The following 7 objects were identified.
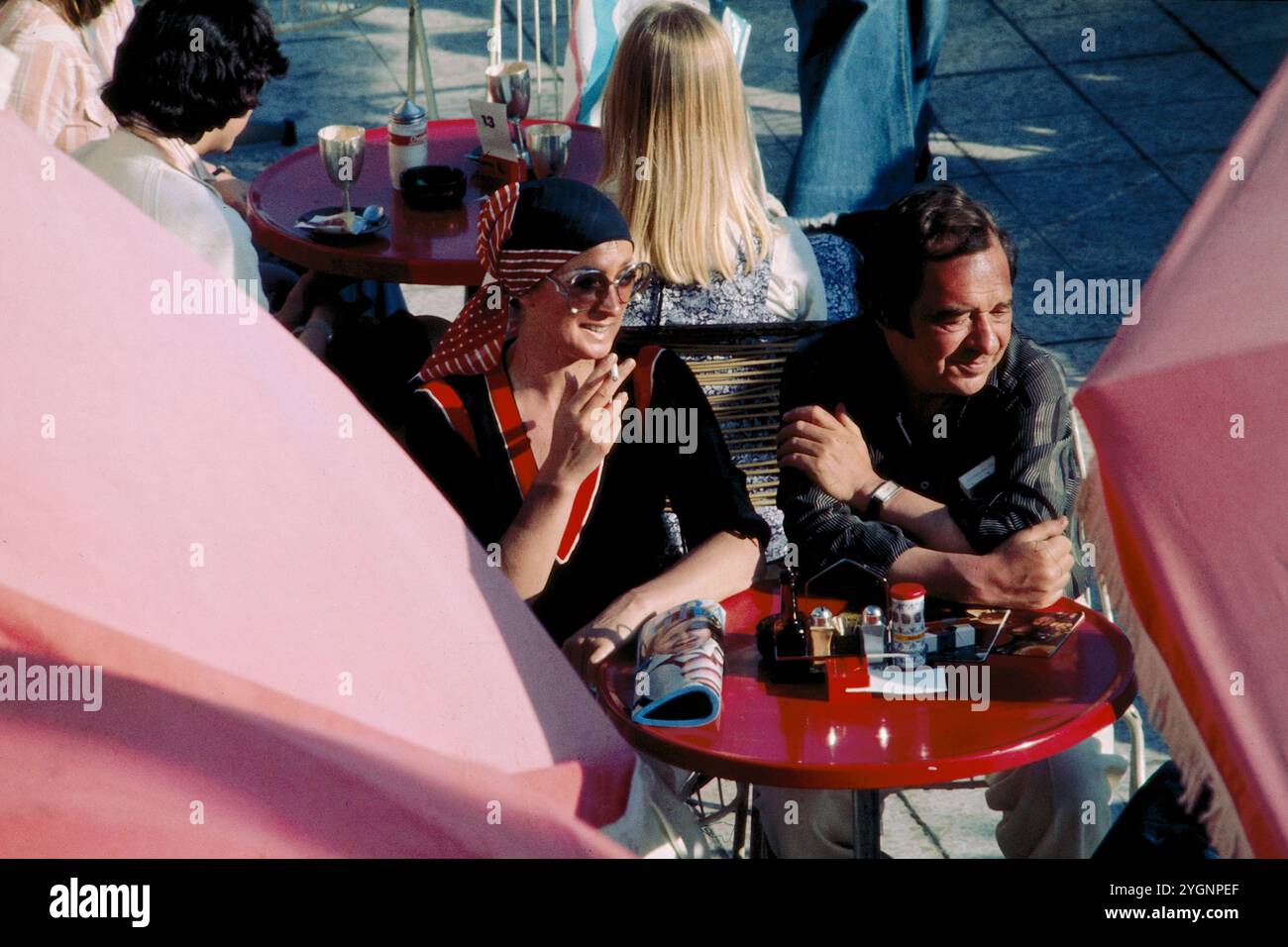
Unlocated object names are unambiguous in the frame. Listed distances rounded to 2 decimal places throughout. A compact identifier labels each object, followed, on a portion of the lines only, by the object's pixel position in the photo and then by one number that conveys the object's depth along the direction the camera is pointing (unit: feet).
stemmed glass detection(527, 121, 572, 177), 16.40
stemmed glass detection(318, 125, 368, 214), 16.08
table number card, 16.26
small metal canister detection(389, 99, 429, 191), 16.43
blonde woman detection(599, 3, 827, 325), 13.20
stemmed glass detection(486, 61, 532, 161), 17.21
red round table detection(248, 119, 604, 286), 14.85
